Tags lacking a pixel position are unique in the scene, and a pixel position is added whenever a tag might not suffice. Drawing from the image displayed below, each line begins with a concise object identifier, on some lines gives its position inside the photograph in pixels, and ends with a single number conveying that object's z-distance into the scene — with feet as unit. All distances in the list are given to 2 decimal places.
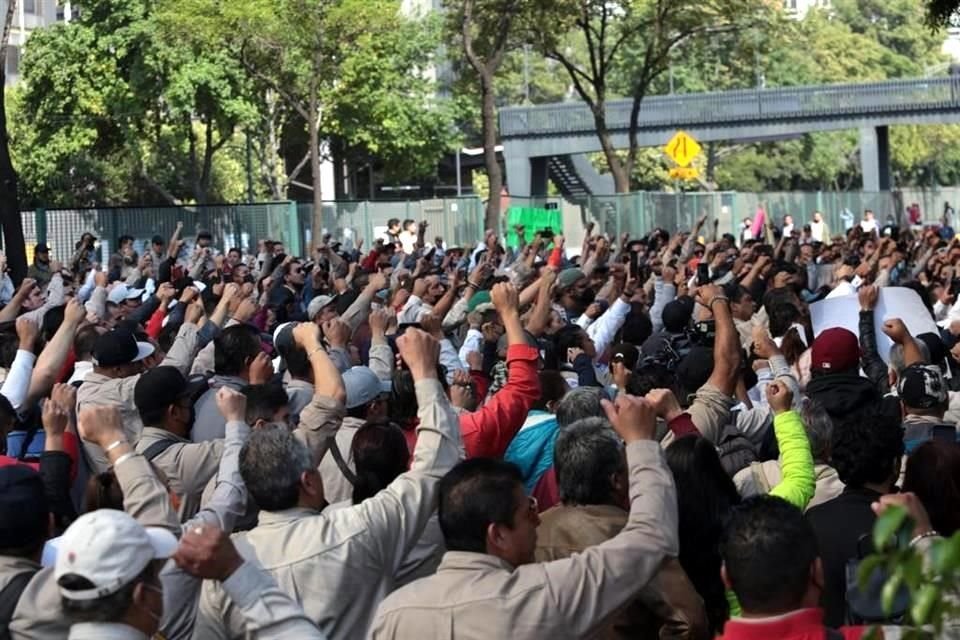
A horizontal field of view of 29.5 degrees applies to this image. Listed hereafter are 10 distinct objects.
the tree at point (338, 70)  136.98
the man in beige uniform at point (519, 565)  15.15
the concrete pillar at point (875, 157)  188.03
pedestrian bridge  182.80
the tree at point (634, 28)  137.39
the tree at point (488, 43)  116.16
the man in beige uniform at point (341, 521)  17.56
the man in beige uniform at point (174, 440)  23.43
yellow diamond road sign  123.13
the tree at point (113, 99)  164.76
